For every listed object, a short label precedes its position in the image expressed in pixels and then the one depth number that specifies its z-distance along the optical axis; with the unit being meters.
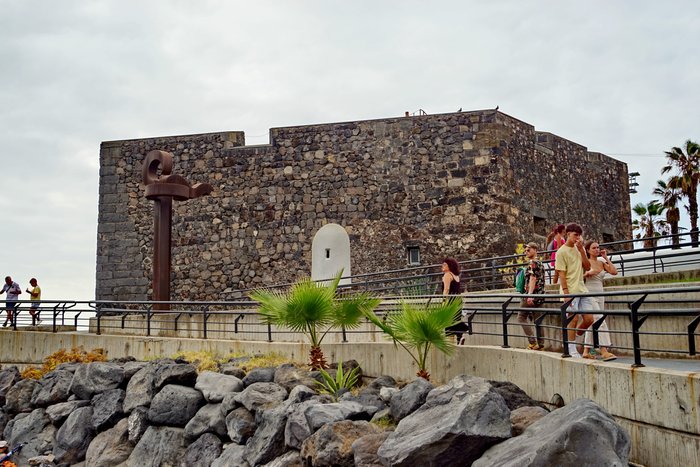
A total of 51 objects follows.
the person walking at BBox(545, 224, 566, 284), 11.52
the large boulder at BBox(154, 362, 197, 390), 13.19
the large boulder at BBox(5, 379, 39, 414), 15.70
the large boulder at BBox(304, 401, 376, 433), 9.66
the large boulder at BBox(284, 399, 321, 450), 9.93
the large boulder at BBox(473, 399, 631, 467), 6.20
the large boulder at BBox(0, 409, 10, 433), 15.72
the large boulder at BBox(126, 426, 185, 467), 12.40
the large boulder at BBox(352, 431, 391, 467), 8.31
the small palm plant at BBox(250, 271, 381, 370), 12.13
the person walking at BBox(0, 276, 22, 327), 19.89
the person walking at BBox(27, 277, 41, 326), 20.27
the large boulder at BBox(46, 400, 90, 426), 14.62
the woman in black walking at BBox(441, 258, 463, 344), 12.08
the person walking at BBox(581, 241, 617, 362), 8.83
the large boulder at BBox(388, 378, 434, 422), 9.21
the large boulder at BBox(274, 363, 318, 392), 11.89
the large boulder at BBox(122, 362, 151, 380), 14.41
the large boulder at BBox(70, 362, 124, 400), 14.54
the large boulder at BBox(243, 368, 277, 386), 12.59
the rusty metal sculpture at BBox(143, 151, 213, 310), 18.52
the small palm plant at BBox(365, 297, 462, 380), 10.50
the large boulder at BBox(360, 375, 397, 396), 10.91
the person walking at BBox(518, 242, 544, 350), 12.17
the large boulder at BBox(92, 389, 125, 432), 13.88
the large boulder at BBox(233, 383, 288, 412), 11.50
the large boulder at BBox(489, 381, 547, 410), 8.67
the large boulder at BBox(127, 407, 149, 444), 13.18
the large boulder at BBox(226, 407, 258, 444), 11.37
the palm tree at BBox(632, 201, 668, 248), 42.97
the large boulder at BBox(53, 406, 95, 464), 13.89
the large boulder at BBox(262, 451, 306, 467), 9.77
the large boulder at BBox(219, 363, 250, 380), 13.11
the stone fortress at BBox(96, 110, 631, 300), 22.66
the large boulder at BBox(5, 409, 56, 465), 14.59
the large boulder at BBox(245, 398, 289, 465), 10.39
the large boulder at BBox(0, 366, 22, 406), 16.34
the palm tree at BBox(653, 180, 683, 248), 35.36
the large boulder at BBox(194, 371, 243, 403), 12.43
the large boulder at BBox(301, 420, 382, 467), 8.83
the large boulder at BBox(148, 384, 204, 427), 12.70
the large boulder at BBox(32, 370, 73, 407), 15.23
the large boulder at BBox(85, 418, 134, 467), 13.27
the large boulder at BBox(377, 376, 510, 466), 7.33
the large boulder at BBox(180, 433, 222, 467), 11.73
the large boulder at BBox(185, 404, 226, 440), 11.94
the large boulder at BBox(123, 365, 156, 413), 13.45
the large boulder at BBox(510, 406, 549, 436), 7.59
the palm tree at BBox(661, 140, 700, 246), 33.84
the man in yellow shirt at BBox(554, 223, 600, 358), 9.77
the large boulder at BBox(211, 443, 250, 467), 10.91
